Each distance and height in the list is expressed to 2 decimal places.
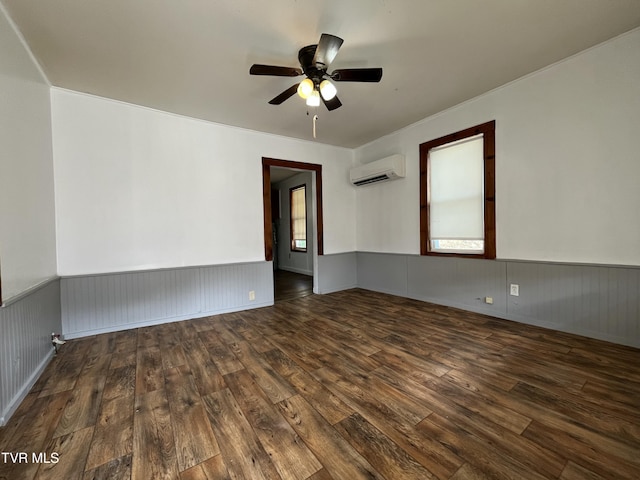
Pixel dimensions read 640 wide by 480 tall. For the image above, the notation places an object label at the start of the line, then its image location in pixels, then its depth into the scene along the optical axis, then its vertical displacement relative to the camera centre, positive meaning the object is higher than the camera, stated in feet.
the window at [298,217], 22.65 +1.87
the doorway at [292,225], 14.20 +1.01
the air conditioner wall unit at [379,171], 13.85 +3.79
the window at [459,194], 10.71 +1.87
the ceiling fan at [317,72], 6.59 +4.58
